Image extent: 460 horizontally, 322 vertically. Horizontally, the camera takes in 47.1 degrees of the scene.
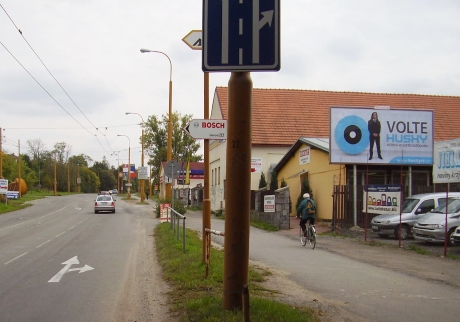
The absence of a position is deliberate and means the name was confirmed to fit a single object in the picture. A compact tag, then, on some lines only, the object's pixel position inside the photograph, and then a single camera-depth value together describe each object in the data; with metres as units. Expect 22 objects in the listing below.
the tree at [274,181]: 34.03
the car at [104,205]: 40.41
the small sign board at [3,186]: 44.50
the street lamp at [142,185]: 57.55
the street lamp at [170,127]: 28.94
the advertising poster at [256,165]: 29.42
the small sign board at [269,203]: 24.70
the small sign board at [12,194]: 57.78
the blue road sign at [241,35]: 5.34
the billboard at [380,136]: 23.73
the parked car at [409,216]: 18.81
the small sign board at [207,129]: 9.41
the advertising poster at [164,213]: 25.99
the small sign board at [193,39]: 10.19
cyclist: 16.69
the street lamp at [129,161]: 69.00
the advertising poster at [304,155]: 28.83
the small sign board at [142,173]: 53.07
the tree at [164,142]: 87.62
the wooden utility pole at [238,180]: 5.54
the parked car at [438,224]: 16.41
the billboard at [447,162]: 14.52
